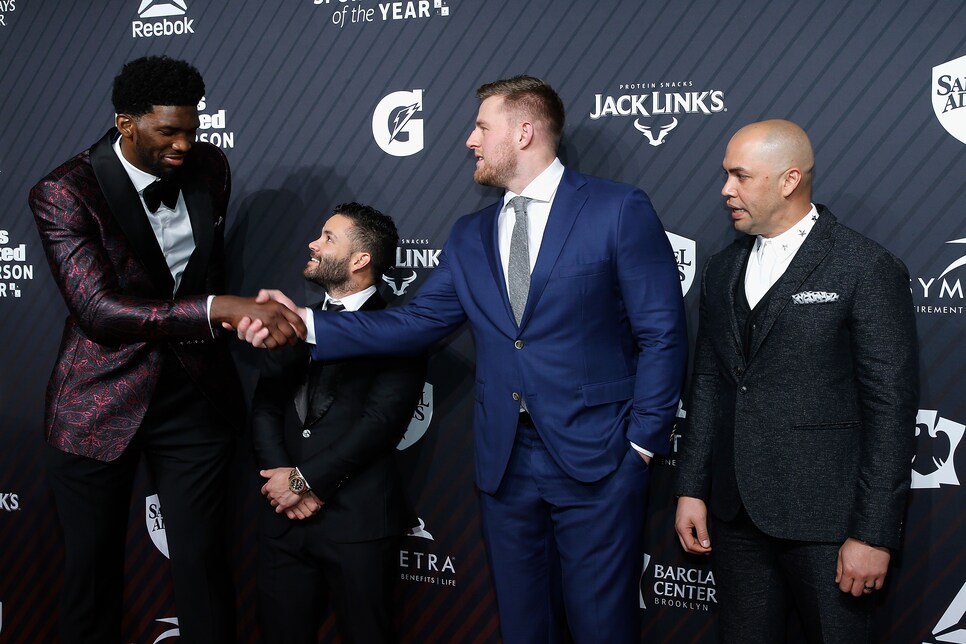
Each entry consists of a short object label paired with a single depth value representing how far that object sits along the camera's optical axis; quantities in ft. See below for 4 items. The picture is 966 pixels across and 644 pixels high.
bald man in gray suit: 6.58
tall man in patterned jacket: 7.95
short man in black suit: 8.00
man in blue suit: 7.43
